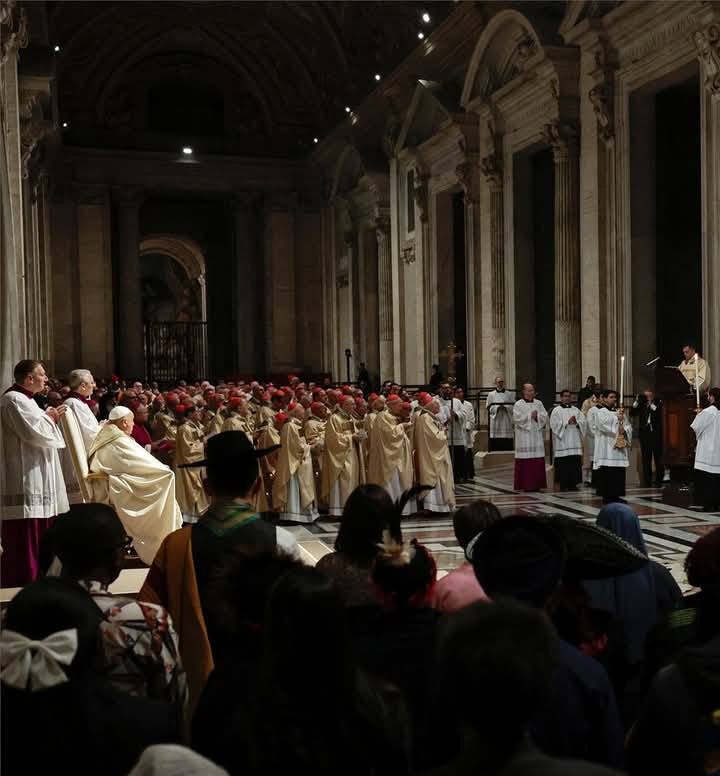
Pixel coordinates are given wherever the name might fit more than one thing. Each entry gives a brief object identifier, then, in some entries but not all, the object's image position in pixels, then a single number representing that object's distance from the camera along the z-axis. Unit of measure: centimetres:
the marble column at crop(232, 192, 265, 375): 3497
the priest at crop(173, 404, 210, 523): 1162
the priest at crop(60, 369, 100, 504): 846
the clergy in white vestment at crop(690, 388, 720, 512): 1146
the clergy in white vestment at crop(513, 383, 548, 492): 1432
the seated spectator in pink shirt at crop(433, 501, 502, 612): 324
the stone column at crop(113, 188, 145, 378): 3303
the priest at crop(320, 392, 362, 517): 1236
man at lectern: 1258
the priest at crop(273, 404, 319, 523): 1209
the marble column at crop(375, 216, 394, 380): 2745
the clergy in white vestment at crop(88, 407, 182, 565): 756
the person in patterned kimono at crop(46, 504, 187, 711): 265
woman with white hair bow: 213
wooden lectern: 1295
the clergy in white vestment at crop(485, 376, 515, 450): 1841
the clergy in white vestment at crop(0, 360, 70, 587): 673
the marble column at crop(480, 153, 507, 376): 2078
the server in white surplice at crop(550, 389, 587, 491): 1409
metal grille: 3781
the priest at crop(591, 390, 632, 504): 1269
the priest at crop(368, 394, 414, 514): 1223
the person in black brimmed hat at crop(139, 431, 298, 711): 321
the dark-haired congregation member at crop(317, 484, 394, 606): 295
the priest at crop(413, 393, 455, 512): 1242
